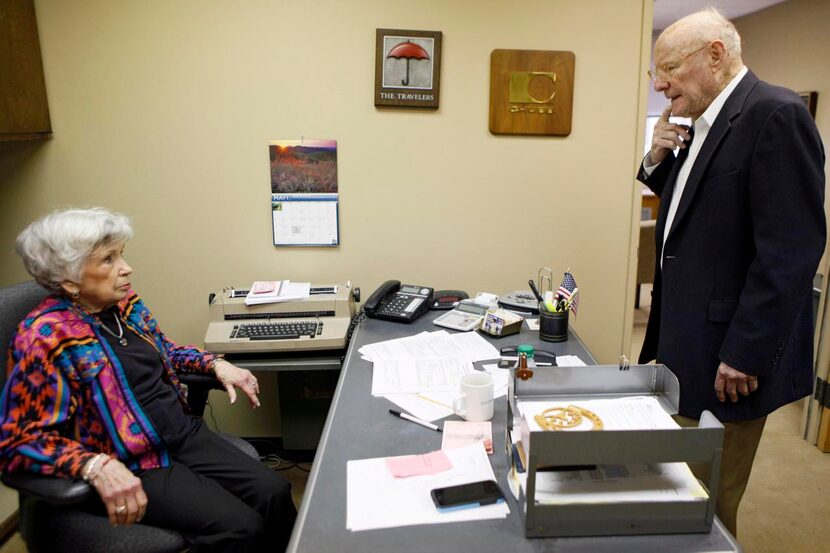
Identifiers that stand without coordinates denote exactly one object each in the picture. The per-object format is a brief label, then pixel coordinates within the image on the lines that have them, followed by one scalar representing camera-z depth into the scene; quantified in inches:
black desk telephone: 88.6
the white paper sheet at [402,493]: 41.2
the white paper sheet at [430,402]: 57.3
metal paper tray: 37.0
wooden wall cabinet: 87.3
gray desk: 38.5
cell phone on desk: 42.0
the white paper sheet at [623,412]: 44.1
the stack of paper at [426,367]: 60.1
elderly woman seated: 52.8
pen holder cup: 77.3
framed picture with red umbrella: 95.8
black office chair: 50.7
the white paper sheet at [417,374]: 63.4
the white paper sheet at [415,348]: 73.3
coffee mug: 54.8
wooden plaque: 97.7
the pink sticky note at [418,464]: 46.9
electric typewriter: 85.6
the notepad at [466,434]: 51.4
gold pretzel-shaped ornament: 44.1
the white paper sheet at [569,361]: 69.3
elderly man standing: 53.4
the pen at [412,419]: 54.5
